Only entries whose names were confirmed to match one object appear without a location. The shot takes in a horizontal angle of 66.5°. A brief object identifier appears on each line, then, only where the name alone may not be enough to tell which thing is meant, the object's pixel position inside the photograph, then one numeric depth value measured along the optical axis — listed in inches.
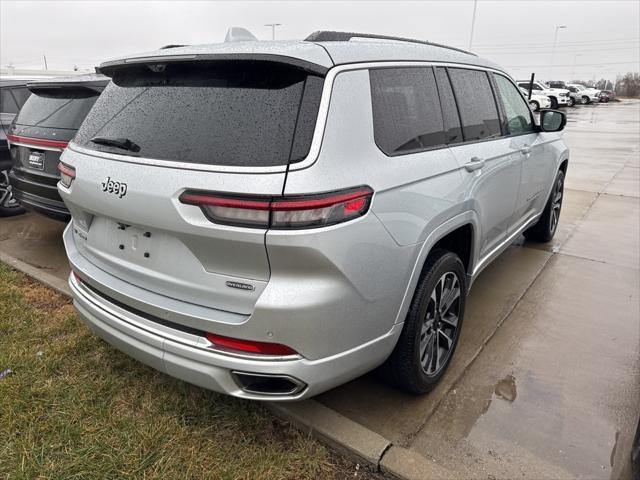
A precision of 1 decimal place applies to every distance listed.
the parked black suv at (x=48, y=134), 172.7
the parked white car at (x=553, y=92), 1300.9
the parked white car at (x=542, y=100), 1091.0
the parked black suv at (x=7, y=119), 229.8
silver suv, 73.4
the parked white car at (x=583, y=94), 1700.8
